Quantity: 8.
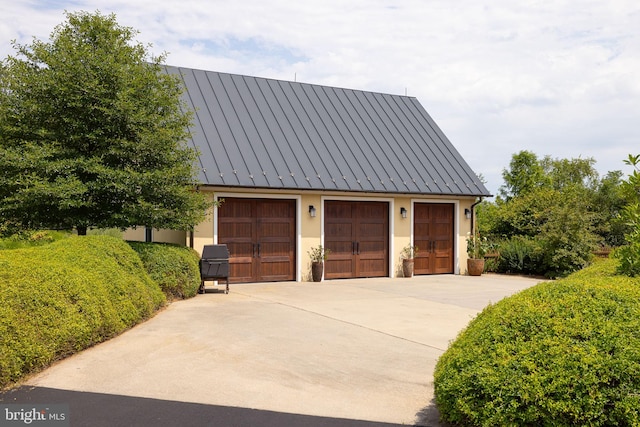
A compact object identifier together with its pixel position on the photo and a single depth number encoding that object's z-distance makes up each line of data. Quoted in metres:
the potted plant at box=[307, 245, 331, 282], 15.83
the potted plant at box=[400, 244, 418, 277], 17.38
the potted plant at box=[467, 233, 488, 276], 18.19
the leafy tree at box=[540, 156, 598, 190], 40.00
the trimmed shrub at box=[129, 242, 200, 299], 10.87
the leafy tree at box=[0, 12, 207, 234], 11.22
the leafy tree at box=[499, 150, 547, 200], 37.89
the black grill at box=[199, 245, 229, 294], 12.52
